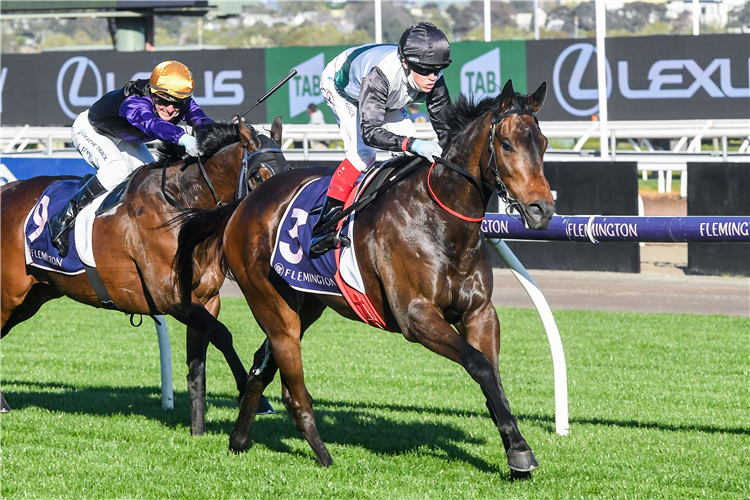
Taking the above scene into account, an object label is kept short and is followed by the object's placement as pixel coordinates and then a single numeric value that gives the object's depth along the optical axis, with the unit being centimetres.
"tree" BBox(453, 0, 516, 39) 13450
